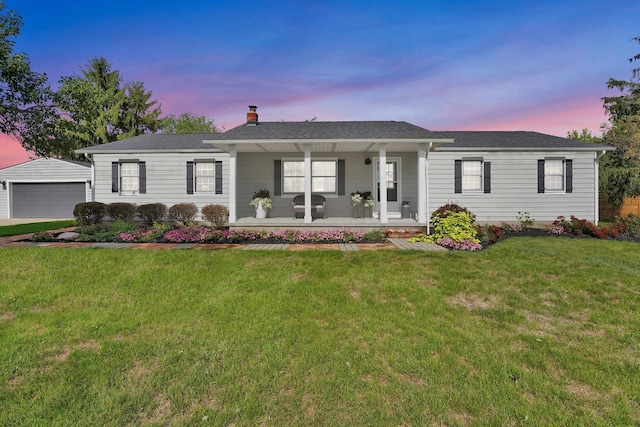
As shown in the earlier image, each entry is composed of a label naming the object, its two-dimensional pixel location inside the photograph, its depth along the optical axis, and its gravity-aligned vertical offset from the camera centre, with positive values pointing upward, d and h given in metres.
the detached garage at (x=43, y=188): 16.72 +1.34
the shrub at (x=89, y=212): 10.47 -0.05
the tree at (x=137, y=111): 28.92 +10.43
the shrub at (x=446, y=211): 8.32 -0.02
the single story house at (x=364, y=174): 11.10 +1.46
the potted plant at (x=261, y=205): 10.55 +0.21
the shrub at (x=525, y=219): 10.97 -0.34
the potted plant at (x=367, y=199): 10.73 +0.44
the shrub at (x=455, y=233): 6.91 -0.60
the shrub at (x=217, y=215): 10.36 -0.16
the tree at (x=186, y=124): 33.88 +10.51
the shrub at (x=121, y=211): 10.83 -0.02
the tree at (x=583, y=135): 26.35 +7.28
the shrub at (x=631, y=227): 9.08 -0.54
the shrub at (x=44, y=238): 7.59 -0.73
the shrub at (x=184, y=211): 11.00 -0.02
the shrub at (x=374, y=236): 7.96 -0.72
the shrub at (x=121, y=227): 8.36 -0.50
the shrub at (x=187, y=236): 7.62 -0.69
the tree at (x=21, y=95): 9.30 +4.06
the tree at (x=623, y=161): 13.88 +2.71
